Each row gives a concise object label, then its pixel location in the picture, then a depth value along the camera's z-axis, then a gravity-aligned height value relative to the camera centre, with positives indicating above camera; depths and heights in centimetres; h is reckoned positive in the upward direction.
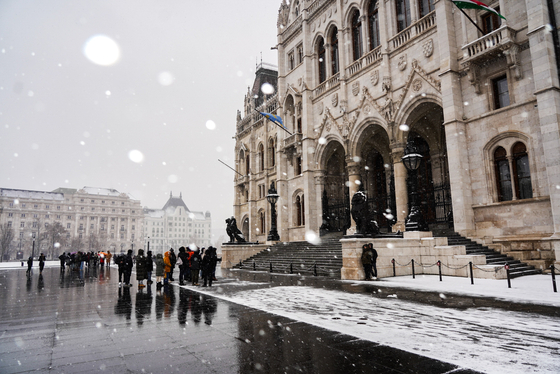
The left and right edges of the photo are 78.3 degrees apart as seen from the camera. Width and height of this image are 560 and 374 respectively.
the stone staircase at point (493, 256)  1351 -120
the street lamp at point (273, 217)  2600 +147
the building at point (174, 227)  14975 +537
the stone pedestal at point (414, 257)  1361 -107
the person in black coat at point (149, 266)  1484 -111
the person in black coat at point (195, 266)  1395 -109
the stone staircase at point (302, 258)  1725 -136
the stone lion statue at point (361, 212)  1474 +89
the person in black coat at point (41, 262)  2680 -141
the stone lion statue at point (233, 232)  2481 +39
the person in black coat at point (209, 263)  1346 -97
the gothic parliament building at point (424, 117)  1470 +681
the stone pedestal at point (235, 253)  2422 -113
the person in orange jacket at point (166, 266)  1481 -113
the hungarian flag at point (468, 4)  1482 +968
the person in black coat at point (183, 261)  1491 -100
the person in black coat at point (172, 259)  1592 -91
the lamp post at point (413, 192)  1527 +176
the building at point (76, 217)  9800 +847
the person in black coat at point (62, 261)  2883 -148
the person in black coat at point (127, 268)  1446 -112
